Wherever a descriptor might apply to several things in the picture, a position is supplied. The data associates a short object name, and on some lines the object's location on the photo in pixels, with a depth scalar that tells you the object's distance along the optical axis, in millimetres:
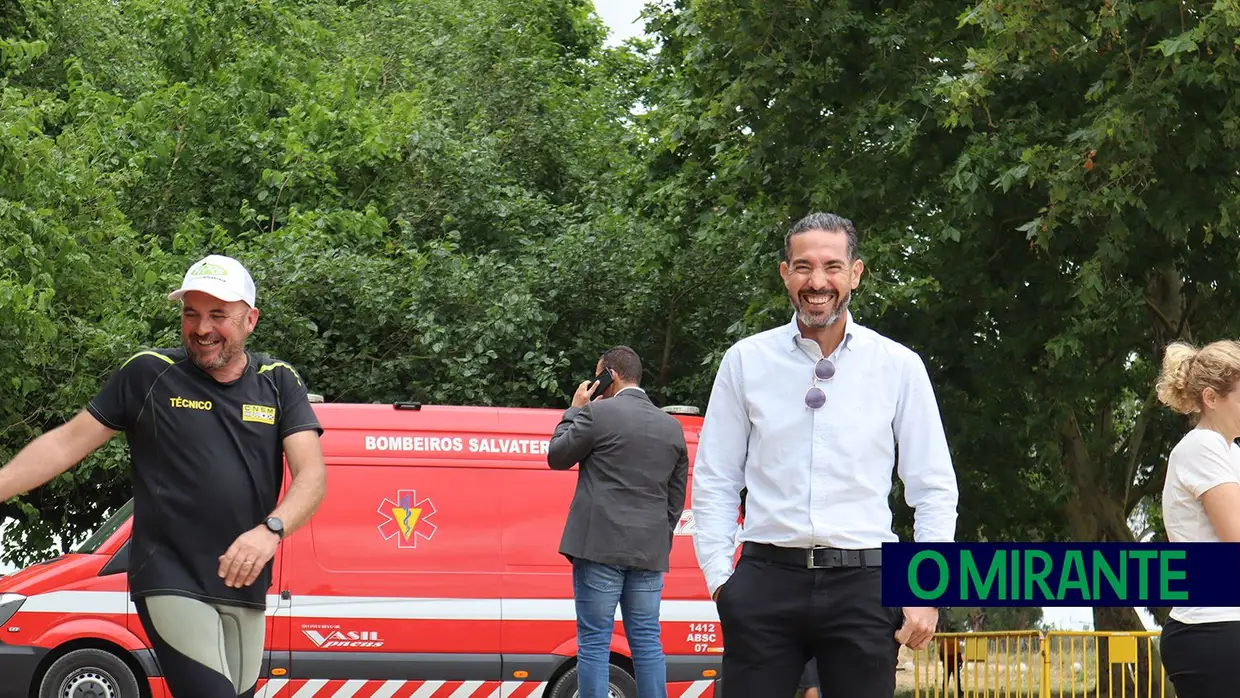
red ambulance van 11578
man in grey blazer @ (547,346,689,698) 8727
